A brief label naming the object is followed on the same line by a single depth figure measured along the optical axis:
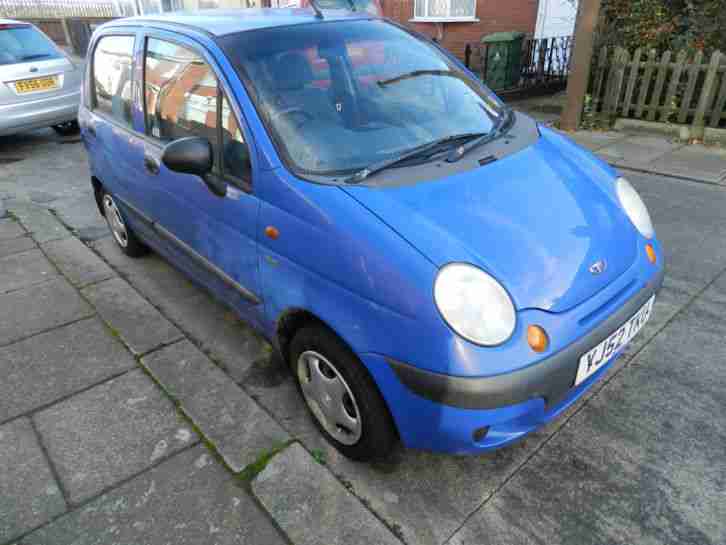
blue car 1.68
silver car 6.55
